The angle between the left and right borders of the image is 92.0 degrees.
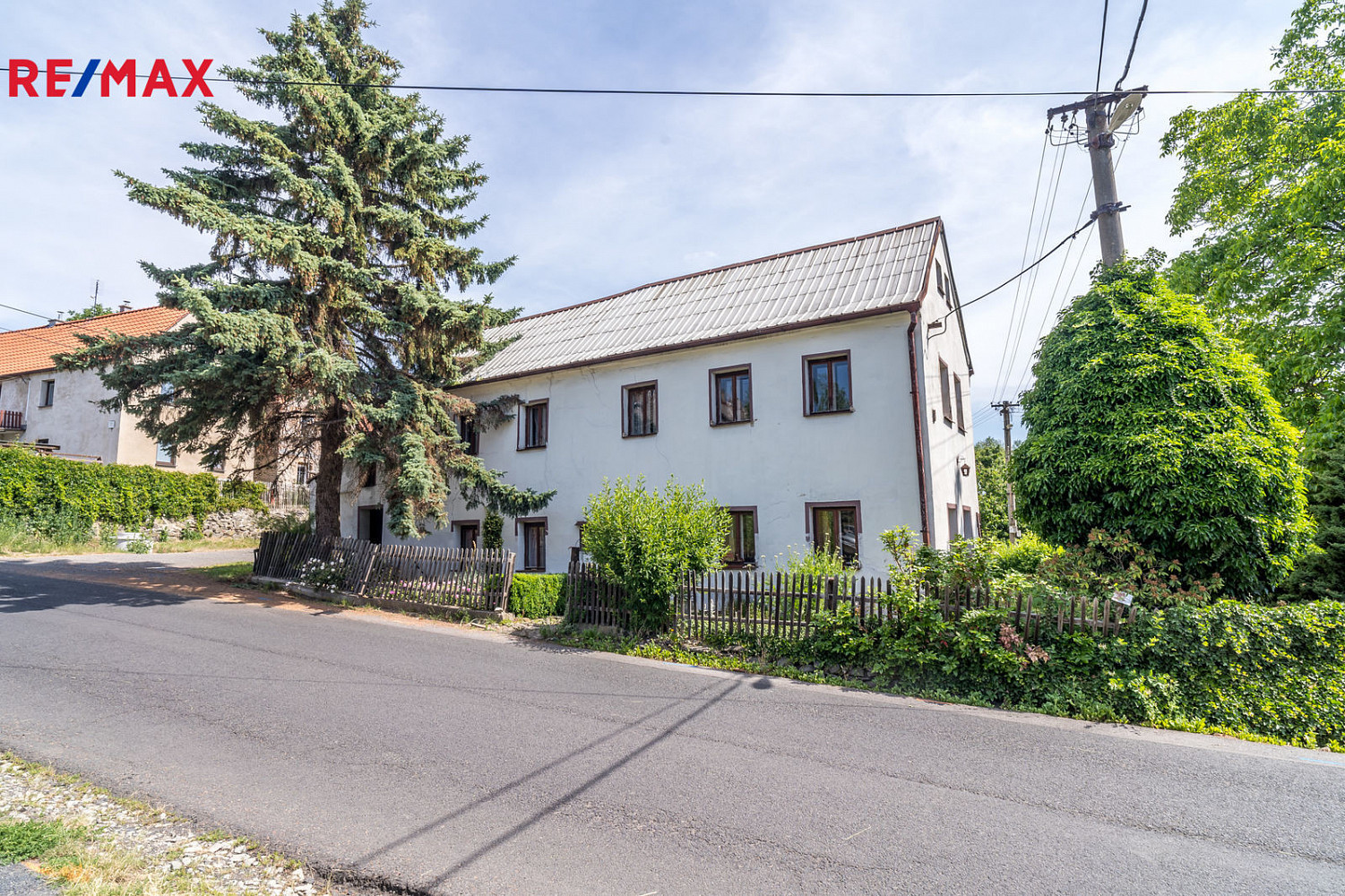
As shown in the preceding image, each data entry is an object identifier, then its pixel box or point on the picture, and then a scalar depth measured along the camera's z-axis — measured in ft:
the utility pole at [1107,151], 33.47
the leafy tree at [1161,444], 26.43
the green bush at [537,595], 43.42
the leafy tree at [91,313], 138.31
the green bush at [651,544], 35.37
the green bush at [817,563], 38.40
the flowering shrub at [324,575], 49.73
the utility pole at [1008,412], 120.35
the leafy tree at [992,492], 88.94
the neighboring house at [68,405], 89.35
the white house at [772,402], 43.98
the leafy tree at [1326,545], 32.86
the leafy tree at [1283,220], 43.98
